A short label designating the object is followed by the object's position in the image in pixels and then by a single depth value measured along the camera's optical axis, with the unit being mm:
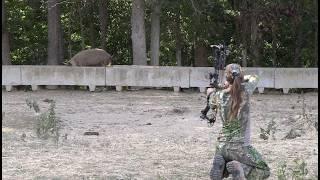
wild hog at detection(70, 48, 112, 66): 22281
